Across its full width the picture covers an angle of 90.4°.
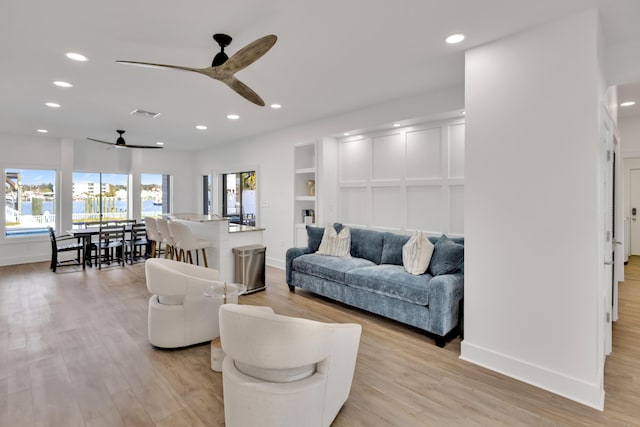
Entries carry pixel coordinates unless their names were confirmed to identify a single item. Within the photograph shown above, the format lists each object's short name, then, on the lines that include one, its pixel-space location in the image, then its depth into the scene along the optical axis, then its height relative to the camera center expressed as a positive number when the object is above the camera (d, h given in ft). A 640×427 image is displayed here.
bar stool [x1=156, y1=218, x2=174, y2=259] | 16.54 -1.15
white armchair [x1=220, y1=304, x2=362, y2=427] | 5.49 -2.99
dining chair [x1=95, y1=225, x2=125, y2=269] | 21.42 -2.36
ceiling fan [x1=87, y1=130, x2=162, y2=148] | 20.22 +4.44
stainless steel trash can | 15.85 -2.84
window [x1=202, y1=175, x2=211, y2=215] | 30.89 +1.51
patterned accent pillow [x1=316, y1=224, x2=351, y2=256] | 15.66 -1.64
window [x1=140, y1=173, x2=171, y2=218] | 29.25 +1.58
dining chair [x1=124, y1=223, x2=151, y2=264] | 22.67 -2.25
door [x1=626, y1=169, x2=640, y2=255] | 23.01 -0.16
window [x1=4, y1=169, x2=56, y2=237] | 22.85 +0.71
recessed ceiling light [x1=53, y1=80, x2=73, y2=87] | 12.45 +5.05
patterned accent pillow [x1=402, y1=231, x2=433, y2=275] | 12.05 -1.69
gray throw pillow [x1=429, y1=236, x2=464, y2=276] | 11.32 -1.75
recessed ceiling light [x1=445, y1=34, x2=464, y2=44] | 8.92 +4.91
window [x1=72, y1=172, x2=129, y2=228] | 25.99 +1.15
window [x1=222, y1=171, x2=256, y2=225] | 25.44 +1.11
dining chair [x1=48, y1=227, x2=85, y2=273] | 20.46 -2.56
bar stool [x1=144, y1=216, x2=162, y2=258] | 18.34 -1.15
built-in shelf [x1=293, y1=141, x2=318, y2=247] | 19.68 +1.47
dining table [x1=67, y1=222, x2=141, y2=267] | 20.53 -1.64
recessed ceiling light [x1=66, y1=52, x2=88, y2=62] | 10.04 +4.95
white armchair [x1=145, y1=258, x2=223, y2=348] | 9.73 -3.10
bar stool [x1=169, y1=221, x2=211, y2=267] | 15.25 -1.44
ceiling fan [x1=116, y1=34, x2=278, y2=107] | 6.98 +3.59
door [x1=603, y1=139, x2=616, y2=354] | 8.38 -0.51
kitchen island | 15.88 -1.48
